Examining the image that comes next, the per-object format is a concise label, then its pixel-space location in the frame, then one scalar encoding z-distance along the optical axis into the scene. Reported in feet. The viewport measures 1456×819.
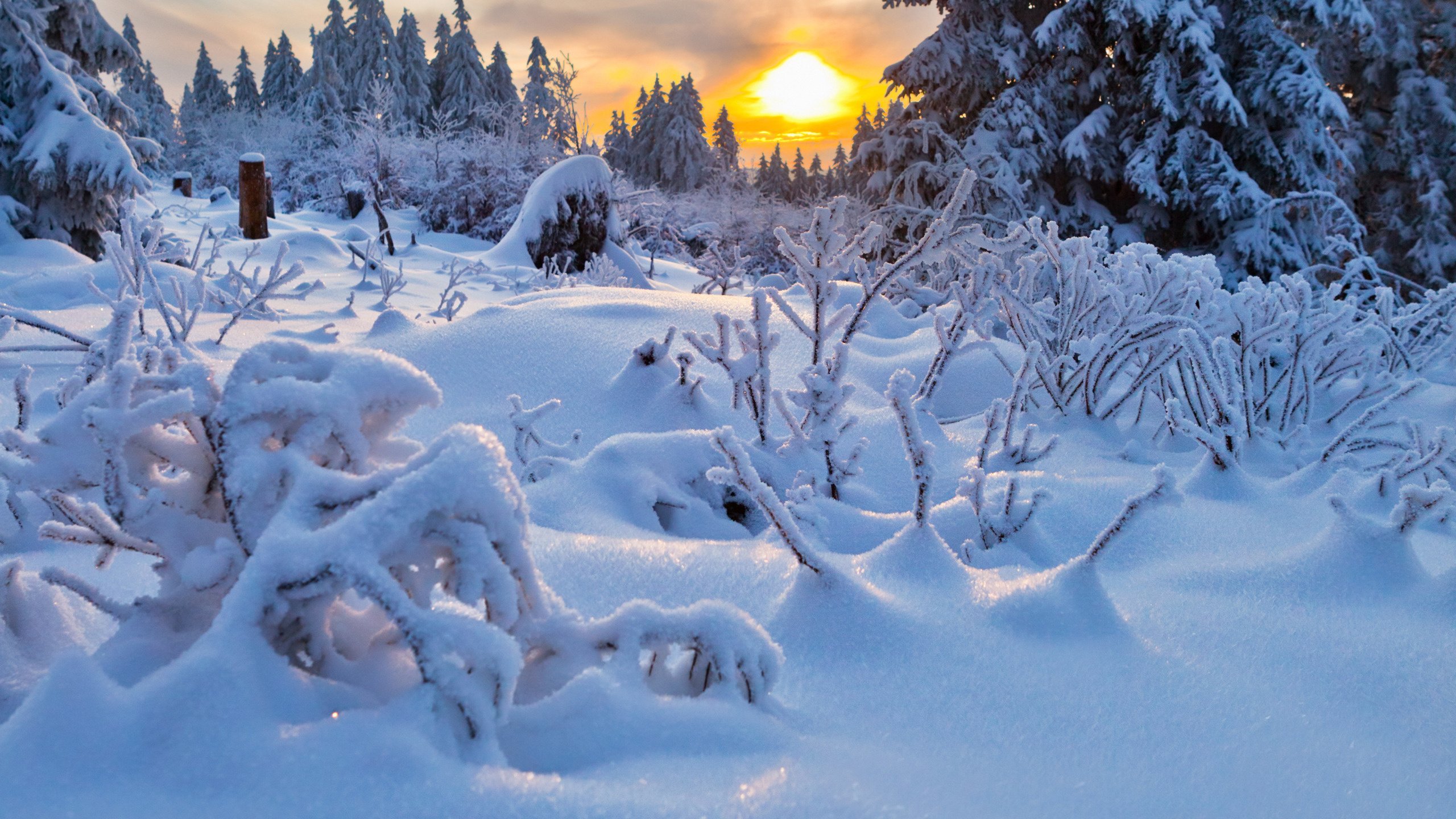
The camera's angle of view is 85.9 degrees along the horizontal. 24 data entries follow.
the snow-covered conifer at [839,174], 146.20
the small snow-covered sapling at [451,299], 15.38
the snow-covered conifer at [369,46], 145.89
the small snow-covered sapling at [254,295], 11.57
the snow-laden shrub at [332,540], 2.41
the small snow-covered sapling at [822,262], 8.54
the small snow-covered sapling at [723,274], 20.72
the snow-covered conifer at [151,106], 121.60
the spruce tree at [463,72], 149.48
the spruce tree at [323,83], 129.59
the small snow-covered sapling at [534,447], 7.49
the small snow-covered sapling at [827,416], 7.14
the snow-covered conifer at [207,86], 166.61
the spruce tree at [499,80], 156.97
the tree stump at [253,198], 28.73
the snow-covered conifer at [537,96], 63.41
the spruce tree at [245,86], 175.83
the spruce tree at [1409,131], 53.62
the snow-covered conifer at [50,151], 22.34
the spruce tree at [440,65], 157.99
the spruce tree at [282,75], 163.02
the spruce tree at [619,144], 155.94
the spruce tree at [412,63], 151.53
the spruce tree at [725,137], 183.42
